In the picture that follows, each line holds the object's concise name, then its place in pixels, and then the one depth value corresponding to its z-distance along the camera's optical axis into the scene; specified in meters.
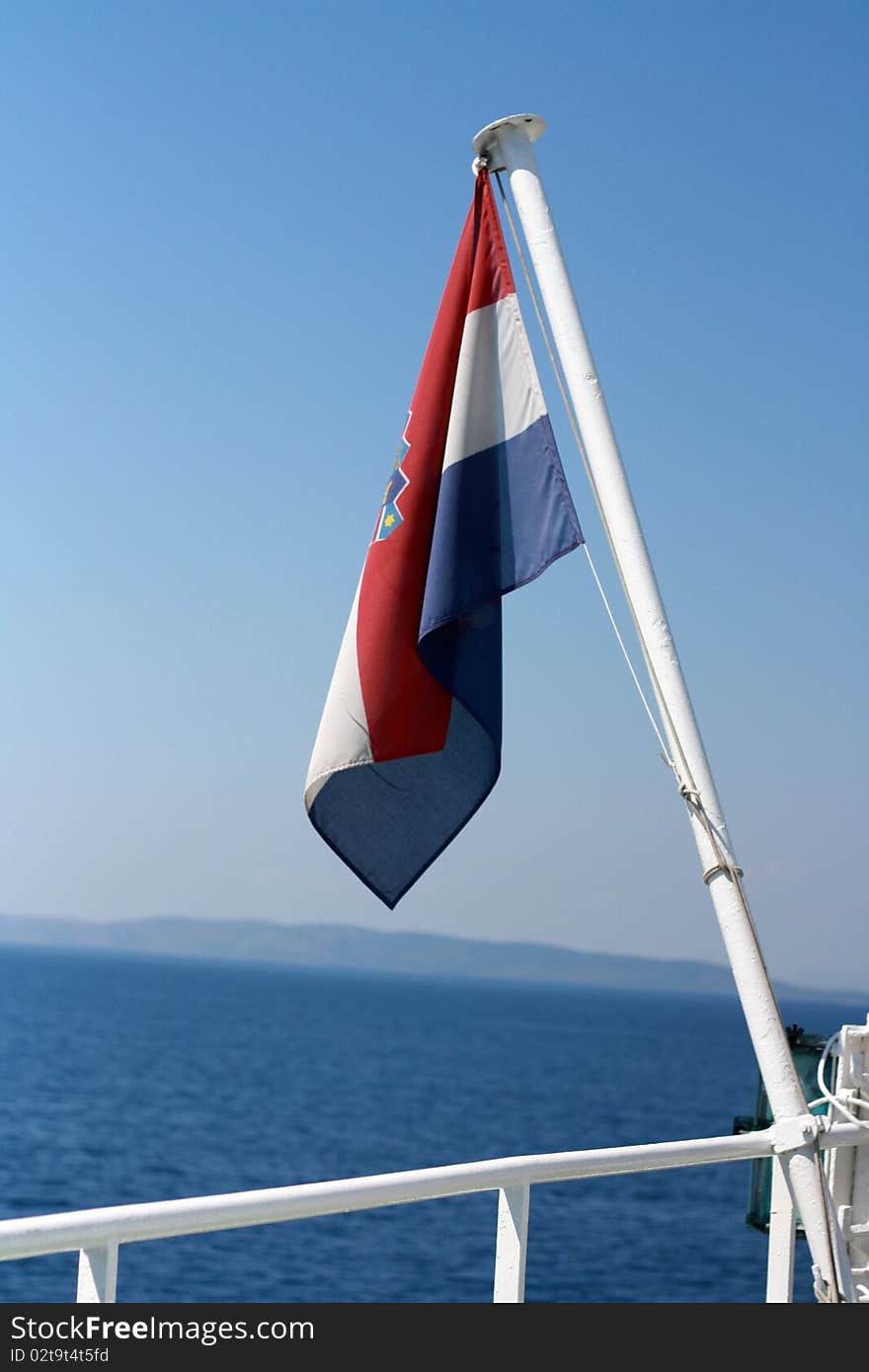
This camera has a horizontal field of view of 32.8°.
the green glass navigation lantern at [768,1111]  5.48
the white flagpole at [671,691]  4.52
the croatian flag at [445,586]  5.46
